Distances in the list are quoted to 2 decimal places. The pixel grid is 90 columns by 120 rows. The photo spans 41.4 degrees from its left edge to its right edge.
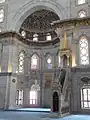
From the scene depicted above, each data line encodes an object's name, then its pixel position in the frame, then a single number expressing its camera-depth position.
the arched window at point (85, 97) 11.72
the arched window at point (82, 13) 13.26
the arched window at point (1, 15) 16.59
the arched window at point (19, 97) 16.22
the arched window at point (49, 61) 17.92
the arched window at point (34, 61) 18.20
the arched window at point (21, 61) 17.04
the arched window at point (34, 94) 17.18
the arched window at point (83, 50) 12.40
